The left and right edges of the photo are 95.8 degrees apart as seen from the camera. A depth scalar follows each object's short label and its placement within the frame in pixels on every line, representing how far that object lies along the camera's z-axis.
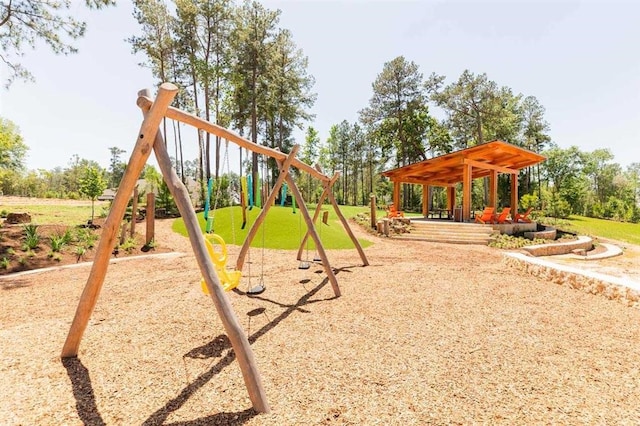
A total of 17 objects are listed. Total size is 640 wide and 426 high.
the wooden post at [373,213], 15.94
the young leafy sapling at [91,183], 15.09
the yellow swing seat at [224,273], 3.66
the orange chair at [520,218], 15.90
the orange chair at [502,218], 14.59
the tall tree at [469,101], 28.95
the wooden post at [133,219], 10.76
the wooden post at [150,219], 10.28
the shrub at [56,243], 8.30
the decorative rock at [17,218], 12.60
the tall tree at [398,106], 30.53
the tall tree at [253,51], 23.72
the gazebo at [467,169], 14.73
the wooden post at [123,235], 9.93
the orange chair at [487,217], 14.71
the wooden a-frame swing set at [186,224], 2.30
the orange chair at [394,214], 16.22
